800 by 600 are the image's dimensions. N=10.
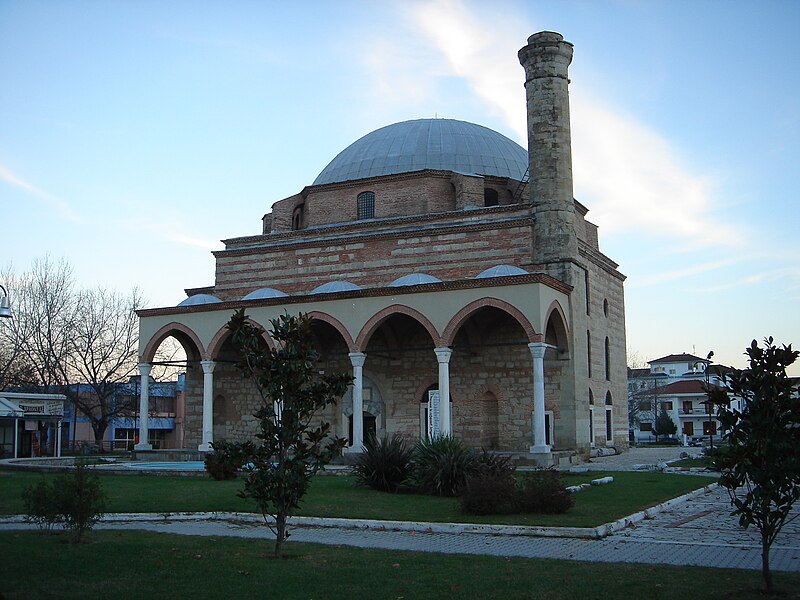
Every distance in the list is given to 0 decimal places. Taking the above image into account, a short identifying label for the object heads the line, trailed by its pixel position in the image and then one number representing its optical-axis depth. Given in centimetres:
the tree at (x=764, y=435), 692
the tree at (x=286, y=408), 832
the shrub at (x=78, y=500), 930
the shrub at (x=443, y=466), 1450
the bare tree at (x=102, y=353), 3491
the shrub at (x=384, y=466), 1559
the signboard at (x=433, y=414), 2392
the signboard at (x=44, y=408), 3014
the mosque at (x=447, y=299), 2331
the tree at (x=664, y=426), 5422
